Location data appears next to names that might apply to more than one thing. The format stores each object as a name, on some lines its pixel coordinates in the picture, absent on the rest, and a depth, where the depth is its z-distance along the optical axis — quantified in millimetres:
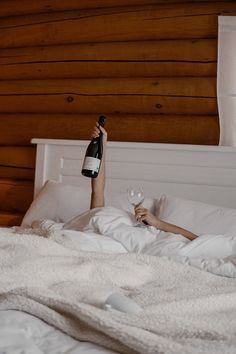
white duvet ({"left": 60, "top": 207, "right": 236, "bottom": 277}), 2131
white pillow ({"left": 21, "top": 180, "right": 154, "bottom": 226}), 3041
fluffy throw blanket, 1013
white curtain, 3240
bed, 1037
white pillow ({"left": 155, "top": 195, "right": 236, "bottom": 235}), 2652
